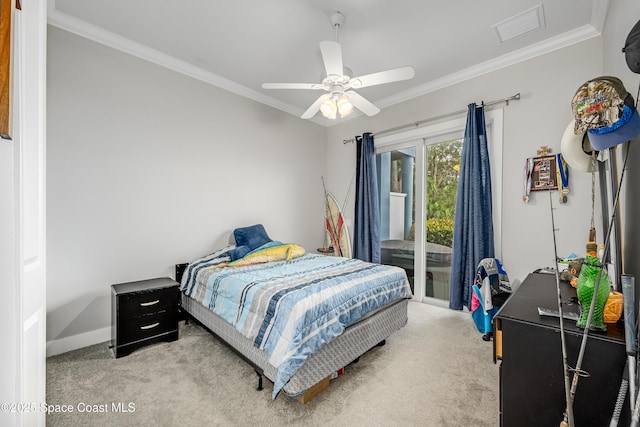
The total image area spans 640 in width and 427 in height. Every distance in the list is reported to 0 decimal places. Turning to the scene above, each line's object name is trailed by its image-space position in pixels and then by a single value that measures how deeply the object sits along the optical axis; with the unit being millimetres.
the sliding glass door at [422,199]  3377
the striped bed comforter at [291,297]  1651
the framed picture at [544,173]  2547
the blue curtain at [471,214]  2887
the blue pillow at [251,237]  3320
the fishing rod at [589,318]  689
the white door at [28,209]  749
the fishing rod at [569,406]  621
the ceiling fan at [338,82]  1999
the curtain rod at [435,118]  2797
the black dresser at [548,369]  908
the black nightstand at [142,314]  2201
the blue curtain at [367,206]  3943
